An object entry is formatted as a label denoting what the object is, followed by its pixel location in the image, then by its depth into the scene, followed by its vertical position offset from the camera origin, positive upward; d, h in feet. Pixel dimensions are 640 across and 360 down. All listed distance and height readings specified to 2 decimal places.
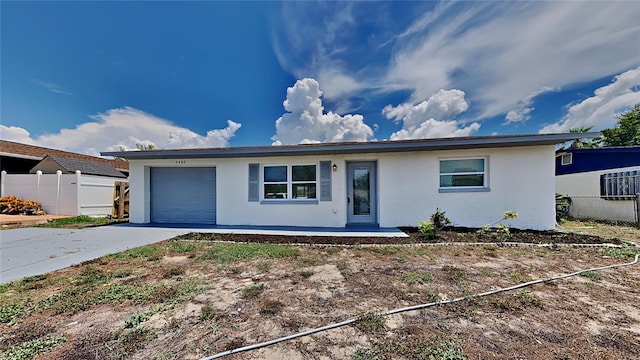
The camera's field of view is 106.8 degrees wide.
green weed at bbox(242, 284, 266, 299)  9.82 -4.61
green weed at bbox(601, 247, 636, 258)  14.87 -4.50
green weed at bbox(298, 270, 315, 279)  11.97 -4.65
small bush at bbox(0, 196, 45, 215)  37.49 -3.47
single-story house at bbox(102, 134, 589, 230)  23.39 +0.10
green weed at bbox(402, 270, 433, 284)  11.05 -4.55
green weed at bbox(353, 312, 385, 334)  7.31 -4.46
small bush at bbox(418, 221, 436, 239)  19.55 -3.80
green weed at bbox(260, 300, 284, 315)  8.45 -4.55
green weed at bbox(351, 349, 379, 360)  6.04 -4.43
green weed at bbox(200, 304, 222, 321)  8.06 -4.55
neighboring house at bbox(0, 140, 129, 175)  46.14 +5.78
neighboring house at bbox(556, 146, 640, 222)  28.02 +0.29
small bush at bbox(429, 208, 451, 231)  21.82 -3.46
